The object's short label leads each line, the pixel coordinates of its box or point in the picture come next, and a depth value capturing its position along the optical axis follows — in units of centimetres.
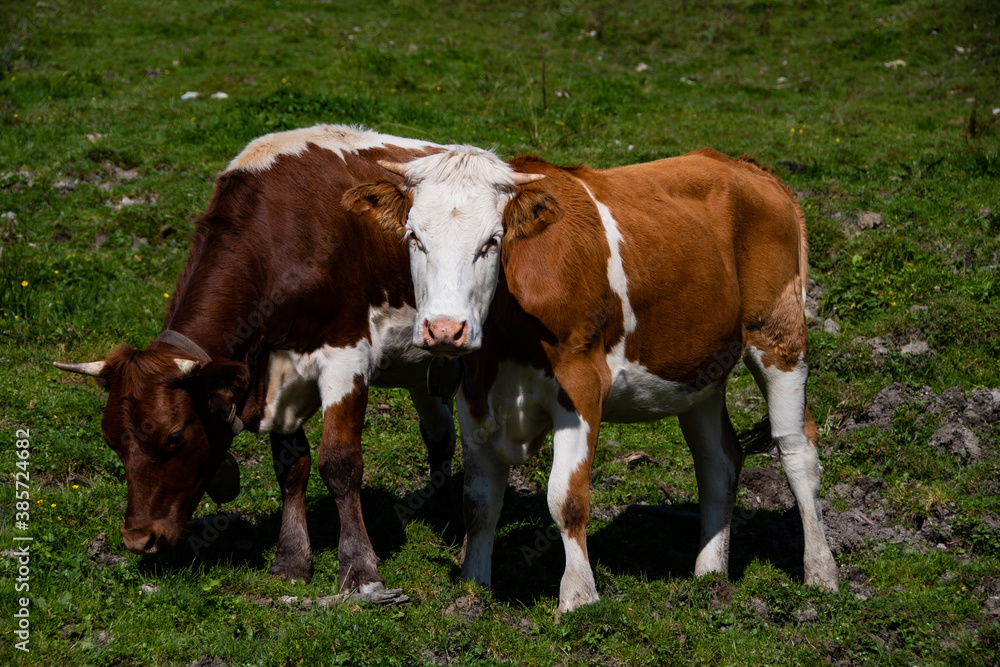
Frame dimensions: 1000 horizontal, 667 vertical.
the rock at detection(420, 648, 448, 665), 1005
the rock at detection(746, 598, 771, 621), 1163
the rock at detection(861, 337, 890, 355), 1798
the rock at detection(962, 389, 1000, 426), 1562
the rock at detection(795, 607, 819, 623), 1150
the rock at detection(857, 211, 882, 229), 2134
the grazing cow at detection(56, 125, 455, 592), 1110
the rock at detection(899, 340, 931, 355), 1759
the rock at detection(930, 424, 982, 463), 1516
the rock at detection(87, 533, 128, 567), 1202
